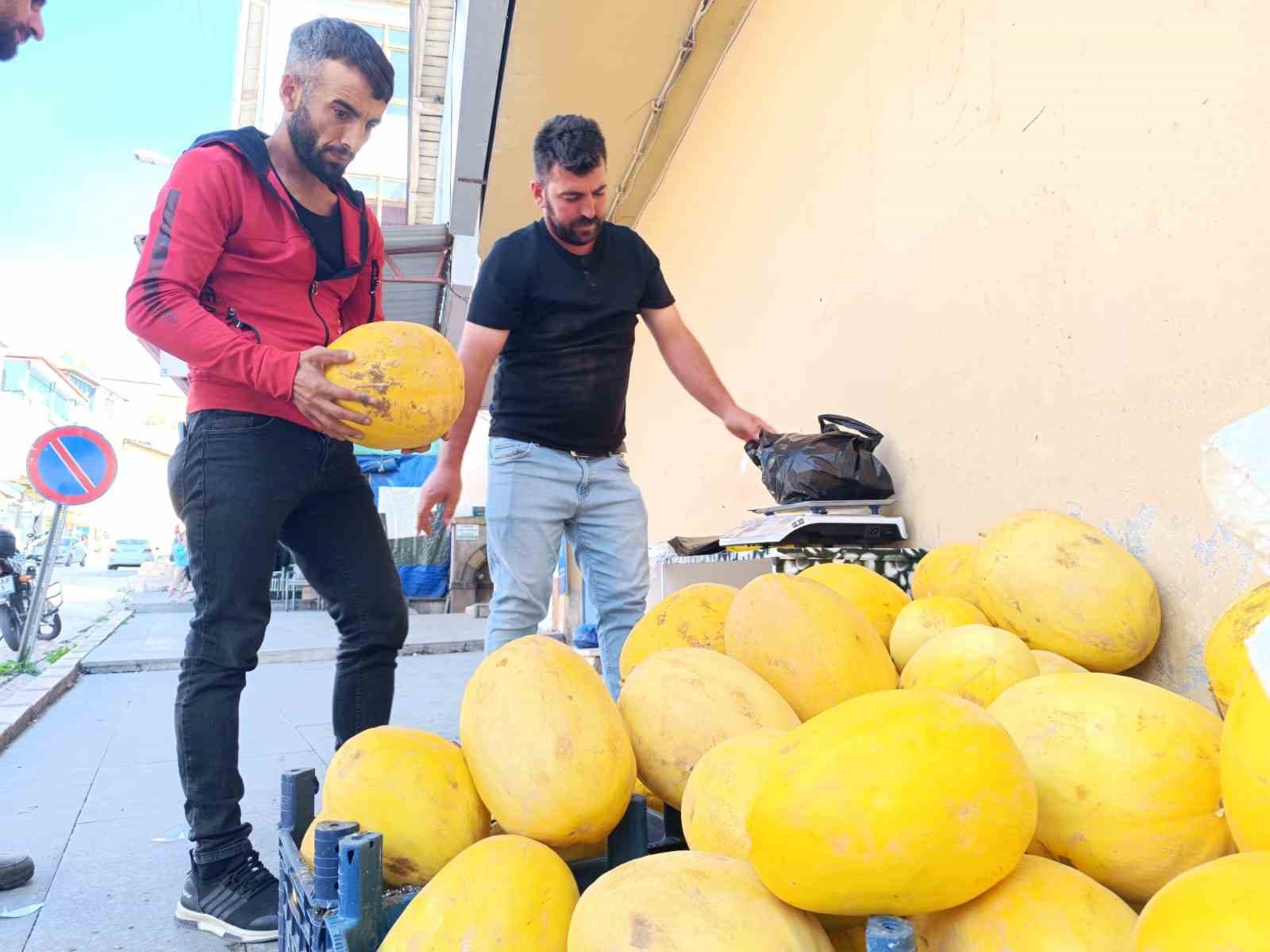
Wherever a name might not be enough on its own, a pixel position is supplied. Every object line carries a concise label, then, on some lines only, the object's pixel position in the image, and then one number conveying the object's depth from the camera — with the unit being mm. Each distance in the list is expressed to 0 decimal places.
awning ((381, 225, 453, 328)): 9789
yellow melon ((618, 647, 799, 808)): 1356
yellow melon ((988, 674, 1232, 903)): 1023
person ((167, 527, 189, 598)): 17247
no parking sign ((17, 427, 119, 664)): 6590
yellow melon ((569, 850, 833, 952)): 871
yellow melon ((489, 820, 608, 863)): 1301
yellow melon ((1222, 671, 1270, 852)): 863
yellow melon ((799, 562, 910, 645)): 1932
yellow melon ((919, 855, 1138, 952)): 860
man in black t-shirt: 2729
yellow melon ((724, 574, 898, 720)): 1496
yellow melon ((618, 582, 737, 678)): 1872
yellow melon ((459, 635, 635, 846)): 1213
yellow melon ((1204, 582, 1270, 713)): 1224
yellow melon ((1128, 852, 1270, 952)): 710
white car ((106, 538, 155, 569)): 38250
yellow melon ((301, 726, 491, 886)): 1276
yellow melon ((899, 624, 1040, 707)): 1439
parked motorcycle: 7754
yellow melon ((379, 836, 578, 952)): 1007
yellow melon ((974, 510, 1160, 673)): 1701
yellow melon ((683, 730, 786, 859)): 1094
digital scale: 2980
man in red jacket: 1903
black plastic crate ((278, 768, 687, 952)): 1093
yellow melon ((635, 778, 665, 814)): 1479
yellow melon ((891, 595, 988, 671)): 1734
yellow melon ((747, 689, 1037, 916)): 881
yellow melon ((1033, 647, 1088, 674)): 1540
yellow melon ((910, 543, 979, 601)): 2014
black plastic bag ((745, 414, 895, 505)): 3100
